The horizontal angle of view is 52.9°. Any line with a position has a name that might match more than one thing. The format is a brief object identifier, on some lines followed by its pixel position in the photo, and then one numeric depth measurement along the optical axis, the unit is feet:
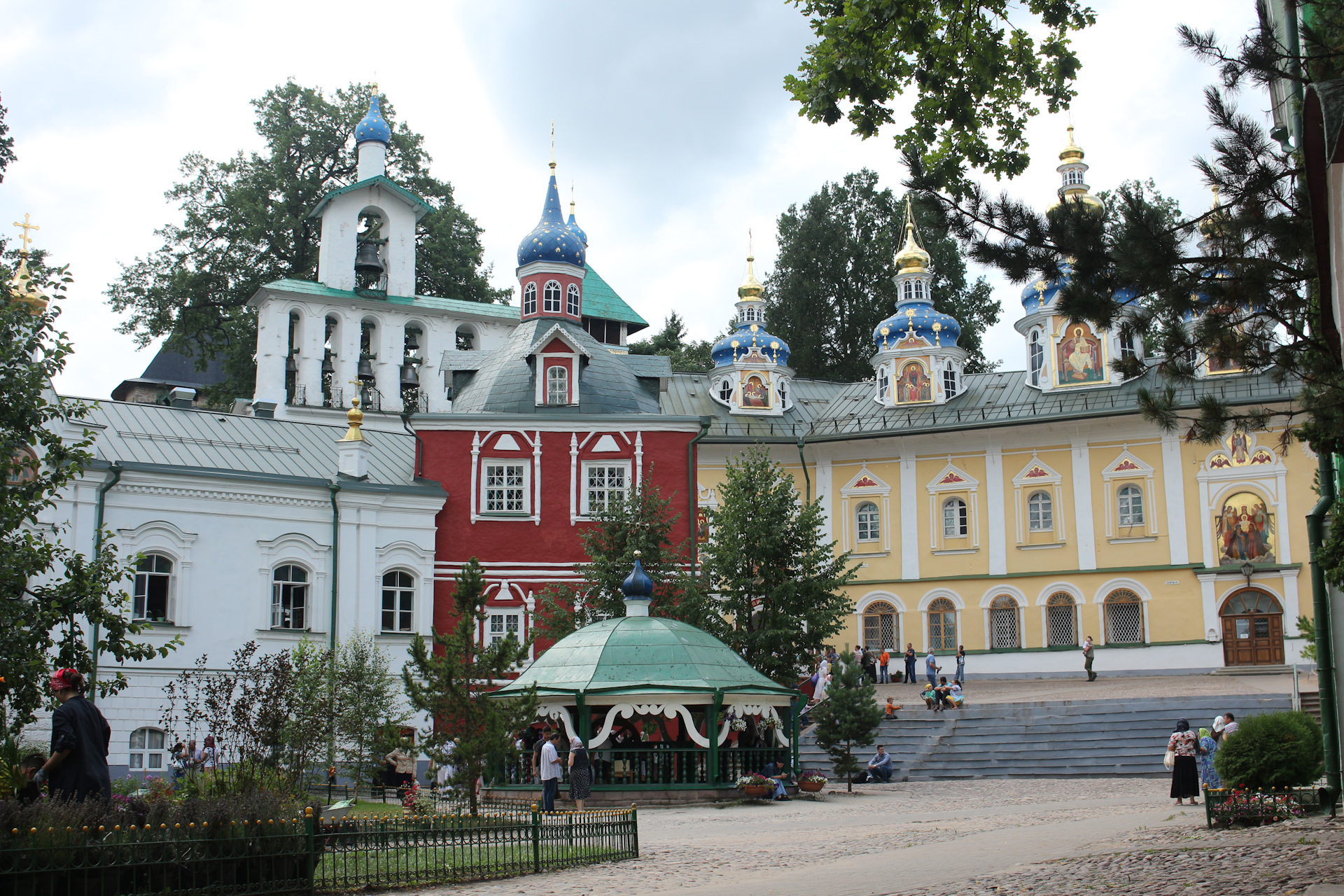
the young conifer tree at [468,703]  52.85
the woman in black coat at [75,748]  33.58
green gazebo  71.10
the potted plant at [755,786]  71.87
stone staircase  88.28
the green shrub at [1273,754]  49.85
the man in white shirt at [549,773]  62.44
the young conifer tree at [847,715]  78.48
